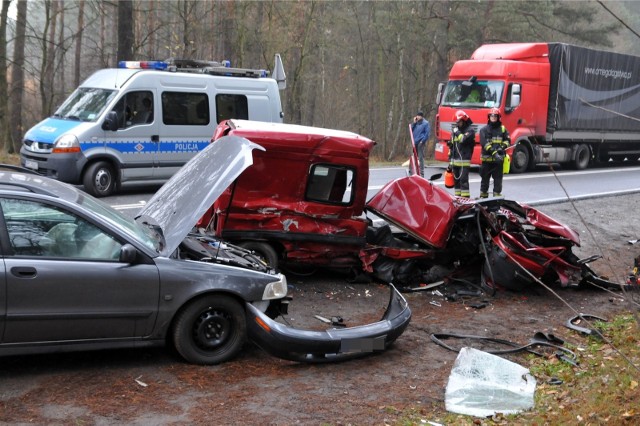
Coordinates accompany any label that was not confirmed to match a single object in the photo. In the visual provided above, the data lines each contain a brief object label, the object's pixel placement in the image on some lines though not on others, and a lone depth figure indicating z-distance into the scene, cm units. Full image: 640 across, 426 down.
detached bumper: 580
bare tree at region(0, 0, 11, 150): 1958
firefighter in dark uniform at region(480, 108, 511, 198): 1352
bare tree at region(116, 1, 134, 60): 1939
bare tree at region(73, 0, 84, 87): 3120
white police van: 1291
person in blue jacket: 1730
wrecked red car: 820
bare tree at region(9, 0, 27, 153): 2125
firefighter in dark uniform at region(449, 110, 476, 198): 1333
